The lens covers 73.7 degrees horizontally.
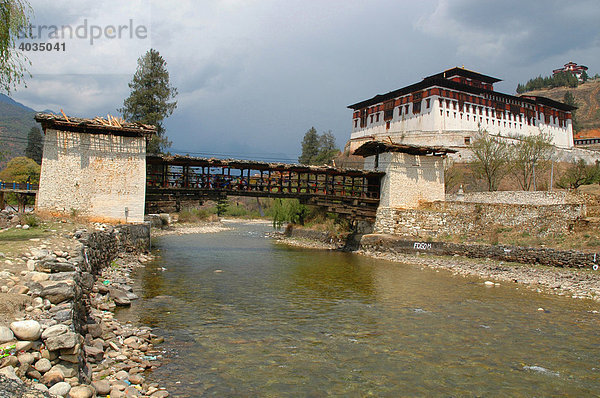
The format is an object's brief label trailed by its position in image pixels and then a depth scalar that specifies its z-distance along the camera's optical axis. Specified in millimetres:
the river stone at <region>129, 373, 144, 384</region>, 6484
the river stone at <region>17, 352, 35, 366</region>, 4670
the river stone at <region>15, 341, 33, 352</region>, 4805
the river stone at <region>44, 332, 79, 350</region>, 5121
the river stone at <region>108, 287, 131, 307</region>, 11125
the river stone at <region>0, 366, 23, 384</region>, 4305
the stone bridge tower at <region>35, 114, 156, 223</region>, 20938
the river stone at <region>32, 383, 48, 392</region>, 4470
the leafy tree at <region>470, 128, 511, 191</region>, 37688
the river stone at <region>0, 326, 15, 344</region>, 4773
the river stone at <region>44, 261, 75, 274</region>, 7961
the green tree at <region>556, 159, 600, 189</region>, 39031
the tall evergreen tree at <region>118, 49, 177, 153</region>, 41438
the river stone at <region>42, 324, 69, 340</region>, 5176
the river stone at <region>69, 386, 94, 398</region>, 4930
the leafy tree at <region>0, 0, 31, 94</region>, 11211
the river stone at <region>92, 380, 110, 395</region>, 5747
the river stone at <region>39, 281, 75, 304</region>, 6410
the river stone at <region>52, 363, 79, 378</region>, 5041
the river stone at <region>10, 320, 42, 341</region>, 4988
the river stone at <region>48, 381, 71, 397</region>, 4629
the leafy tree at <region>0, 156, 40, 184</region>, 47209
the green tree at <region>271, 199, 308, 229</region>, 43312
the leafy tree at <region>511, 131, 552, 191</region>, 37906
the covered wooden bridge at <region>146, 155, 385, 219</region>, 25594
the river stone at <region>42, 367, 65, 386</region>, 4731
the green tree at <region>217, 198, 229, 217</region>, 69400
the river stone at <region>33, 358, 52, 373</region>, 4820
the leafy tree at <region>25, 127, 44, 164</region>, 63125
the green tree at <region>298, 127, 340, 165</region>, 73625
